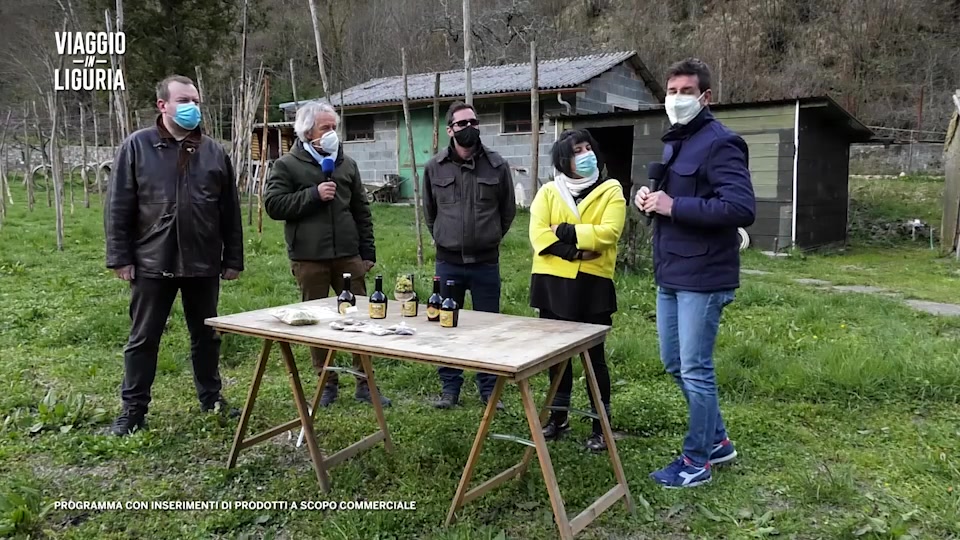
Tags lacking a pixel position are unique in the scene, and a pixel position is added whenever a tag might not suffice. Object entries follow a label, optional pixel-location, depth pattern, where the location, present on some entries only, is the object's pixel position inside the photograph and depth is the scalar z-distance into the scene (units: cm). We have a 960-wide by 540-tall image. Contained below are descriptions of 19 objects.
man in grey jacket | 389
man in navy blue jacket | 270
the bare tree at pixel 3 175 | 1101
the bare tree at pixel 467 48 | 688
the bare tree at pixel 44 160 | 1244
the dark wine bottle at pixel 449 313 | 287
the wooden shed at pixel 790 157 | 1079
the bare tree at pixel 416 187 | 772
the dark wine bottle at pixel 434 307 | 300
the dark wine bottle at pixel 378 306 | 306
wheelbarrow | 1806
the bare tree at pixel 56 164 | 907
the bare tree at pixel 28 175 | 1302
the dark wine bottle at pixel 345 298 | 324
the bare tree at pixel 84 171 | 1337
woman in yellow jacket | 318
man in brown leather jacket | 347
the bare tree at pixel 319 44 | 799
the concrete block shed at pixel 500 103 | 1591
